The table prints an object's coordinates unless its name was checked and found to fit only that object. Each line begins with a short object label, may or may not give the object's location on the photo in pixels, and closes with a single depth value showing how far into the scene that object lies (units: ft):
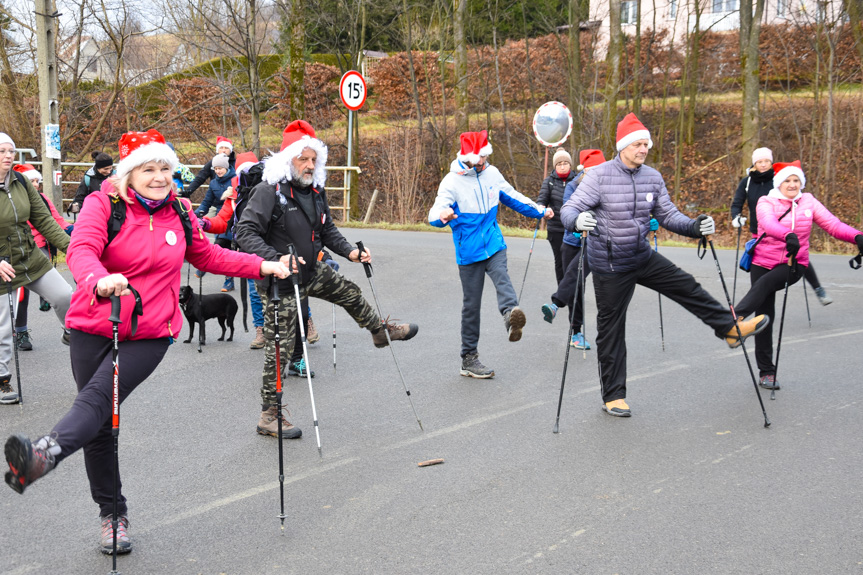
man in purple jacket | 20.79
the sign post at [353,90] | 63.00
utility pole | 48.75
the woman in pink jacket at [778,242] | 24.00
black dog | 30.19
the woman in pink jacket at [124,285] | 12.79
